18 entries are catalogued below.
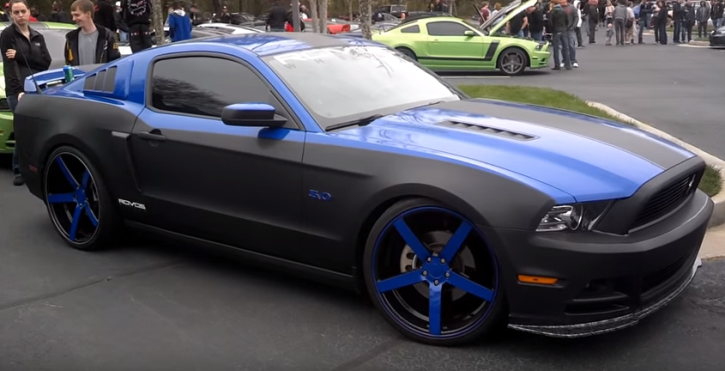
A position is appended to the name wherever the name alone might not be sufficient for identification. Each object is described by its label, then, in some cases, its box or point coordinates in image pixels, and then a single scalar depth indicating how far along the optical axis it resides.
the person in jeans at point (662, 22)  28.91
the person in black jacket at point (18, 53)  7.82
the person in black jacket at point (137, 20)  12.91
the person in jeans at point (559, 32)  19.19
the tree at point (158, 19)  13.12
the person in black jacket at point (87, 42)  8.04
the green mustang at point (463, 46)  18.48
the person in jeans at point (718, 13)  33.47
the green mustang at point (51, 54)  8.25
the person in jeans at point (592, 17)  28.67
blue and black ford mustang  3.74
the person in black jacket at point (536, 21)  21.19
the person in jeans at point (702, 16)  32.19
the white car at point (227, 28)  23.64
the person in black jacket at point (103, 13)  12.30
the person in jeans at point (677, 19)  30.14
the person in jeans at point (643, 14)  29.80
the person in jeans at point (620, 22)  28.25
